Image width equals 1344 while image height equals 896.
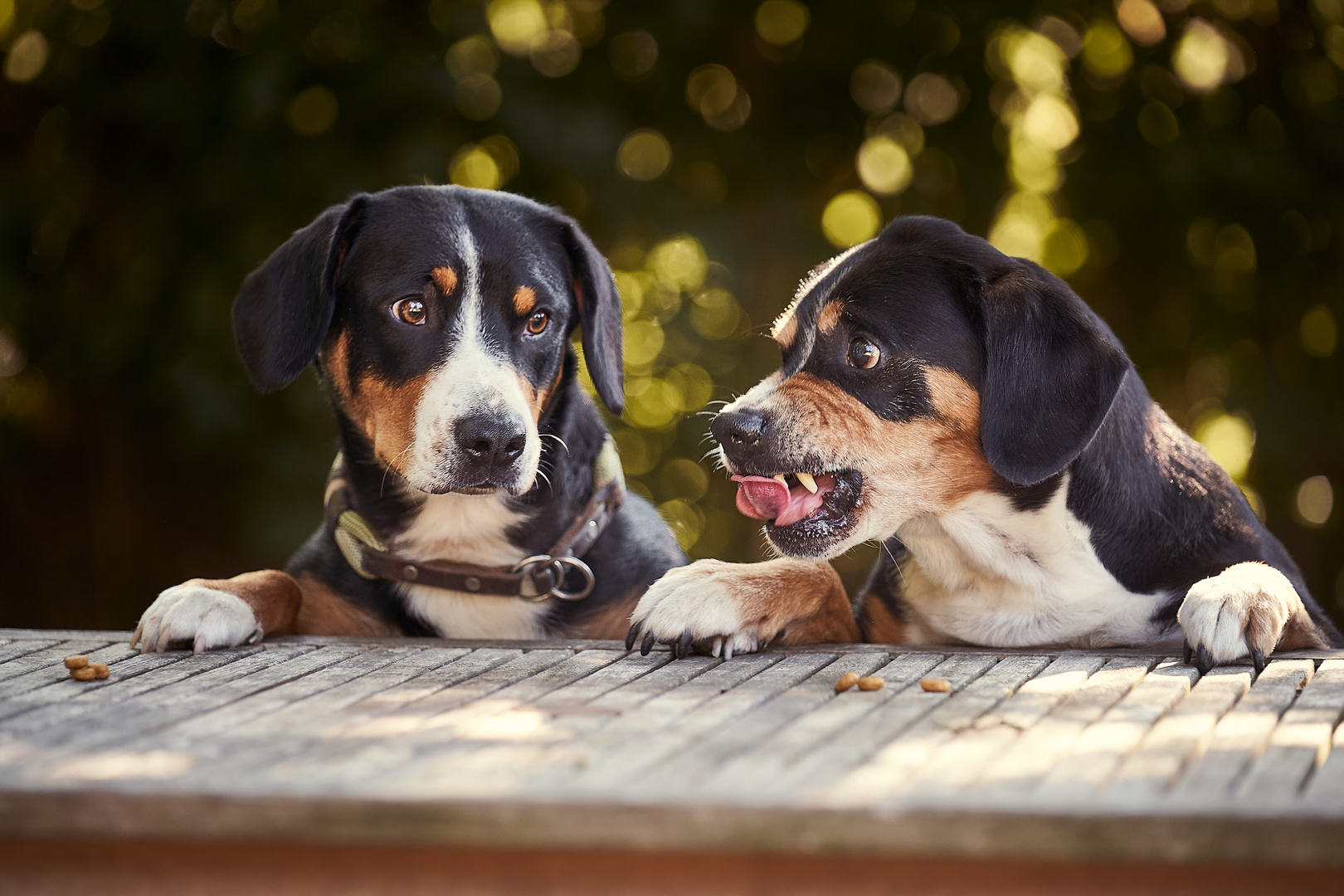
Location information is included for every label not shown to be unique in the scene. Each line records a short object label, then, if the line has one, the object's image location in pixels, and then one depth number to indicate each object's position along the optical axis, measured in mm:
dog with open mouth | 2854
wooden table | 1639
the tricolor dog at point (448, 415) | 3121
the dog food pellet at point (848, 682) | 2424
